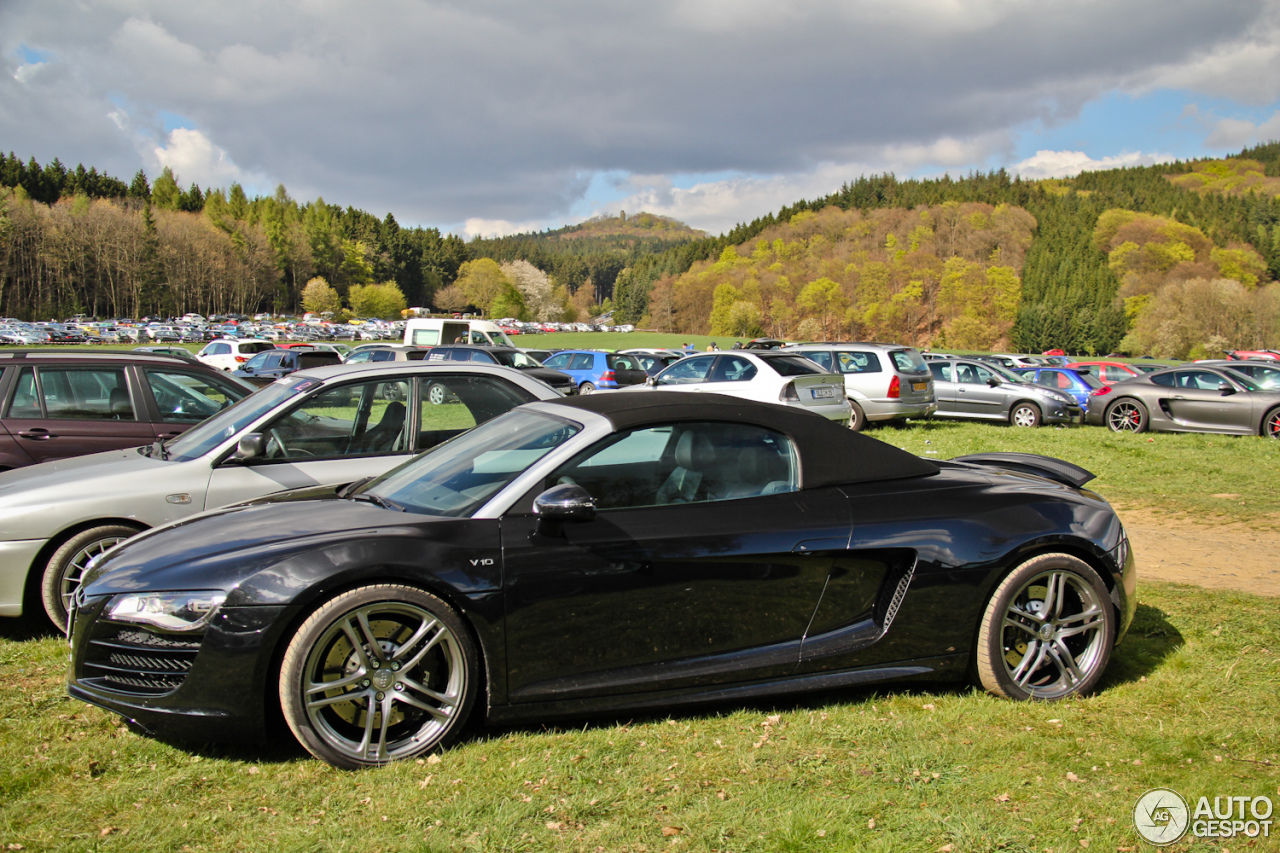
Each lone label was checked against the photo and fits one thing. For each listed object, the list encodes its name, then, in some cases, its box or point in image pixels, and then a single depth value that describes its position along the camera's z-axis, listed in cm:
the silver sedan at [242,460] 477
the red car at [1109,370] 2839
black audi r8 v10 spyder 316
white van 3019
